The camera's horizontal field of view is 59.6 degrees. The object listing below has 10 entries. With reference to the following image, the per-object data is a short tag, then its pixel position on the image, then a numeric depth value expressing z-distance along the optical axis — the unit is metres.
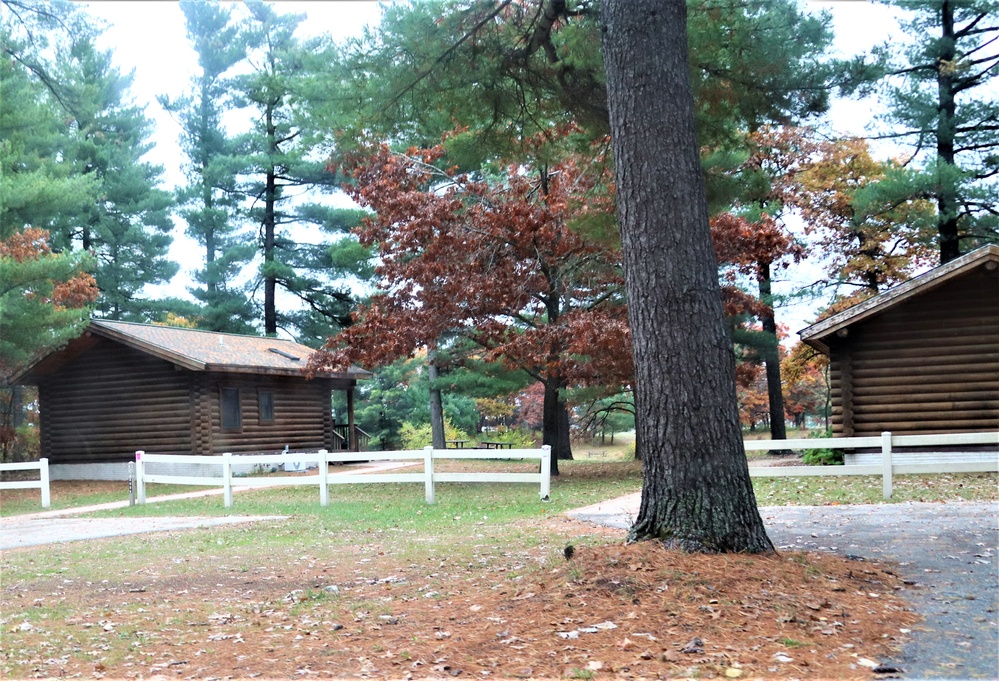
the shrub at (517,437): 39.08
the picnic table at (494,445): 35.50
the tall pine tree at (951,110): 22.23
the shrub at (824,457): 19.92
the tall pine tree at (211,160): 37.69
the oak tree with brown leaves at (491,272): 19.16
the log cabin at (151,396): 25.59
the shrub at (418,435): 38.94
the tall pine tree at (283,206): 36.56
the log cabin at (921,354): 17.88
